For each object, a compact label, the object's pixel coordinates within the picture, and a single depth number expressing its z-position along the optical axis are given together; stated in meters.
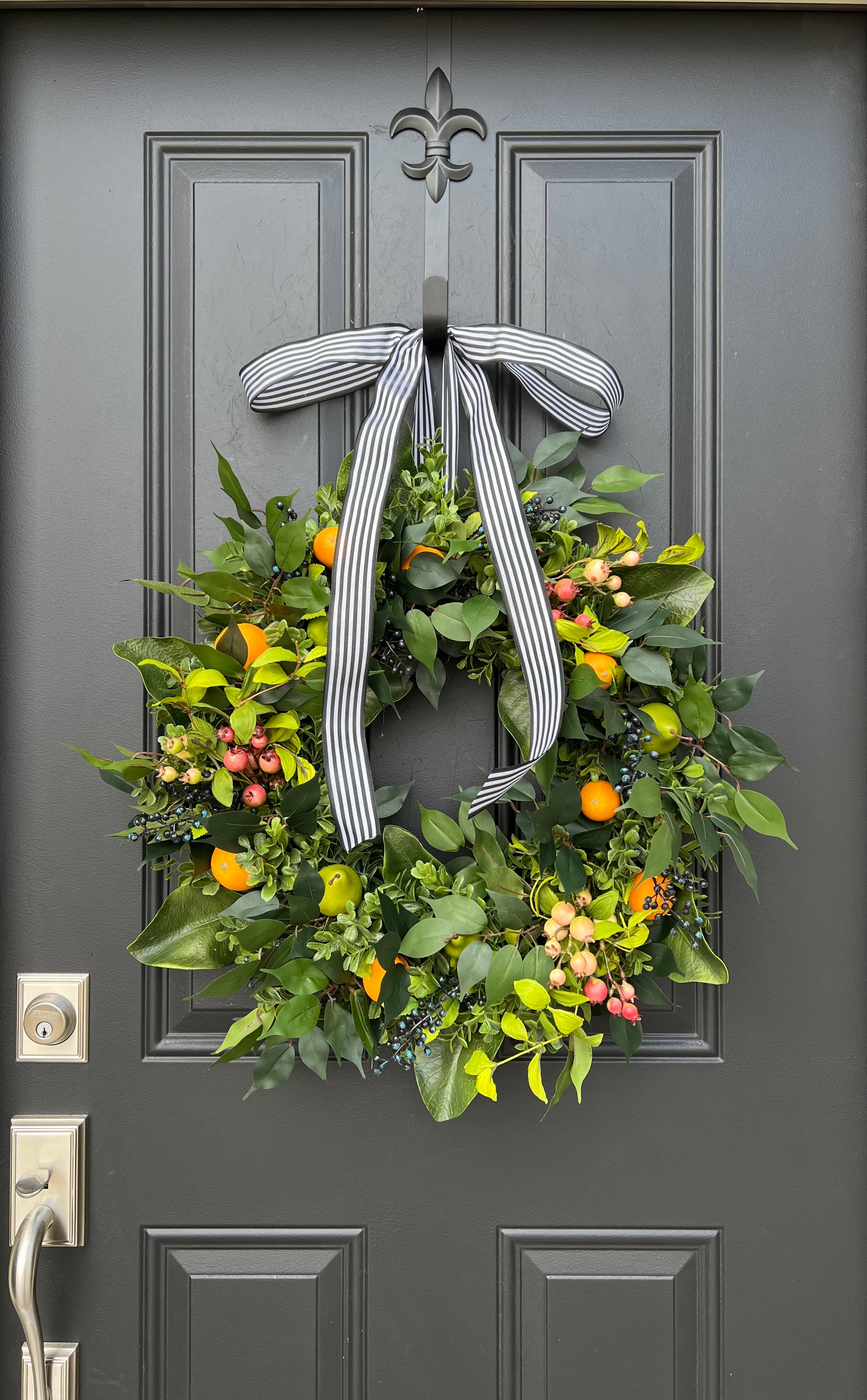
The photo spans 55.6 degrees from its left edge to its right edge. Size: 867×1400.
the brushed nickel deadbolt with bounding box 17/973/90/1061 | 0.82
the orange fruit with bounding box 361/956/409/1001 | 0.69
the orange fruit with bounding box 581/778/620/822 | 0.69
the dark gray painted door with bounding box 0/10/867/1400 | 0.81
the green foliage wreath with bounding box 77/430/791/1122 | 0.68
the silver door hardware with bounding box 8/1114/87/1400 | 0.80
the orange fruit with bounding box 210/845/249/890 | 0.70
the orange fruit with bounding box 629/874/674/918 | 0.69
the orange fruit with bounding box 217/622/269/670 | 0.69
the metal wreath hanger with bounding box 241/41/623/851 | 0.67
